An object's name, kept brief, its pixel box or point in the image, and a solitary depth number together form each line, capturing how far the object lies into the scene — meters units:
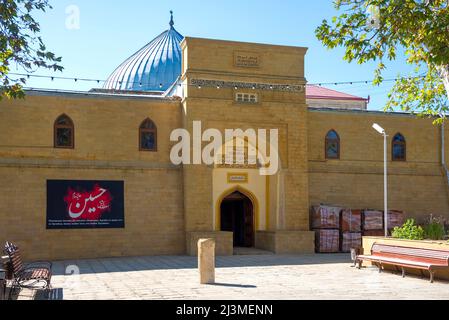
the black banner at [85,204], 18.30
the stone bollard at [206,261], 12.41
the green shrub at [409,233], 15.23
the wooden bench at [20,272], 10.49
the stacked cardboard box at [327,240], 20.64
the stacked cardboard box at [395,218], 21.47
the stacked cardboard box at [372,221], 21.05
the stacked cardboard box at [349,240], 20.81
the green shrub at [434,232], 15.68
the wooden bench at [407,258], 12.74
